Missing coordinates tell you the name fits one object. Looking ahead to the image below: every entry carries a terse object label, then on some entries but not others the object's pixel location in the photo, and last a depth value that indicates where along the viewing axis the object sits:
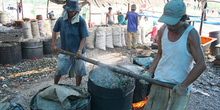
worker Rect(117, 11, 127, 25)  10.13
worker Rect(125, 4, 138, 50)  7.82
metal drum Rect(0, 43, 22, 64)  5.18
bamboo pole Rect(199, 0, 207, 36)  7.07
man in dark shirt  3.12
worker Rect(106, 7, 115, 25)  10.41
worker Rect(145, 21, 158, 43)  8.98
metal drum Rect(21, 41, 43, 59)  5.82
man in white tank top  1.71
